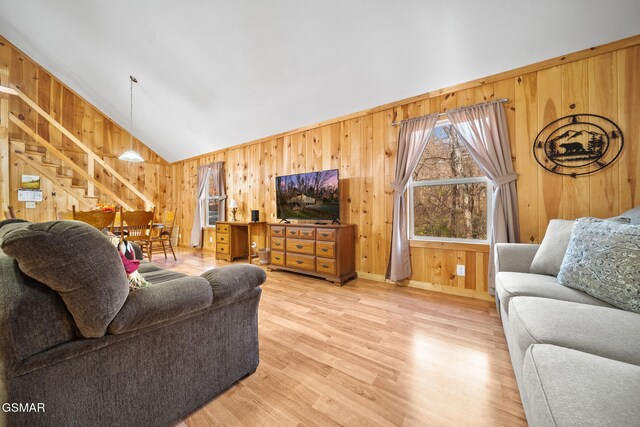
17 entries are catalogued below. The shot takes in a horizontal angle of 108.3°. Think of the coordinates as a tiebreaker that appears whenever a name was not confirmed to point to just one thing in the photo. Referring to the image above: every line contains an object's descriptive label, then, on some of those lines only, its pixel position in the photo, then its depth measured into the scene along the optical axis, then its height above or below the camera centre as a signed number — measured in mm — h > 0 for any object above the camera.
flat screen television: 3277 +305
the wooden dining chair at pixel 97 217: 2810 +36
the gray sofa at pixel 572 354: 545 -463
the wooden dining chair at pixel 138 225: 3717 -97
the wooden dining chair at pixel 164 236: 4257 -342
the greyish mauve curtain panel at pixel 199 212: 5522 +146
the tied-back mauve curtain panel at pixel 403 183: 2830 +397
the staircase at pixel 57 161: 4285 +1243
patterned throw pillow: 1093 -272
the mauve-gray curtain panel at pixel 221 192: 5074 +567
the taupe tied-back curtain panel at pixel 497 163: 2344 +523
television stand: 3023 -472
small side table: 4352 -406
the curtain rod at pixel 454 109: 2386 +1177
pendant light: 4004 +1120
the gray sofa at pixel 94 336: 671 -418
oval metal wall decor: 2016 +615
